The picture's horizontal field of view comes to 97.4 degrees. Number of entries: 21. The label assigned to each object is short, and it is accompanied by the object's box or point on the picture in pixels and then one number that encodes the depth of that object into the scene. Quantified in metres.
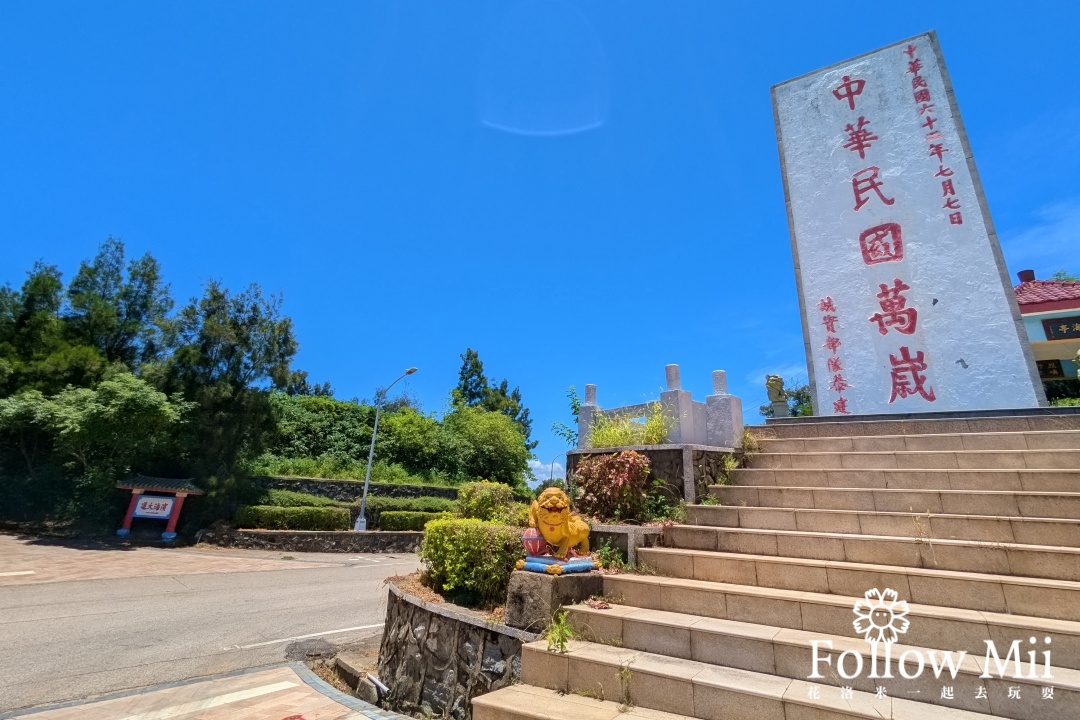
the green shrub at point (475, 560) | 4.58
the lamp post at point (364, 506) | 18.03
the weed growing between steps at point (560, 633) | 3.46
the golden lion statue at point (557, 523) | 4.18
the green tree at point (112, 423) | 14.92
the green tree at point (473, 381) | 44.25
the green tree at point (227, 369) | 17.77
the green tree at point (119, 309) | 19.17
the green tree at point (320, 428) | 22.80
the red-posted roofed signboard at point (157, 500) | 15.71
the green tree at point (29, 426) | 14.91
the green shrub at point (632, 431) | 5.82
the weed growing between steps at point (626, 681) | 3.05
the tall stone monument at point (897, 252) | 8.28
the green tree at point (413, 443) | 24.98
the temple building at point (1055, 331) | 17.11
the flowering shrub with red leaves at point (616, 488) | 5.22
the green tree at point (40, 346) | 16.84
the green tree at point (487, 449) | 26.81
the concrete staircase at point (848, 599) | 2.64
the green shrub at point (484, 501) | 6.03
